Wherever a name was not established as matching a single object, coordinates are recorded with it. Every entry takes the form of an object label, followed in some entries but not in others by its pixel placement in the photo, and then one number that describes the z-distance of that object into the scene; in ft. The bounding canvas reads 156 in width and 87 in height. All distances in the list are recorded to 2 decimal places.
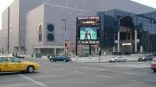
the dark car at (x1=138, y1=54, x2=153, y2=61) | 190.20
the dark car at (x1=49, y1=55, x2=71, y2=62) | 163.26
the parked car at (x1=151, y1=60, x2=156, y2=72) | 77.51
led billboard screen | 209.70
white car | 170.30
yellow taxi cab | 65.01
